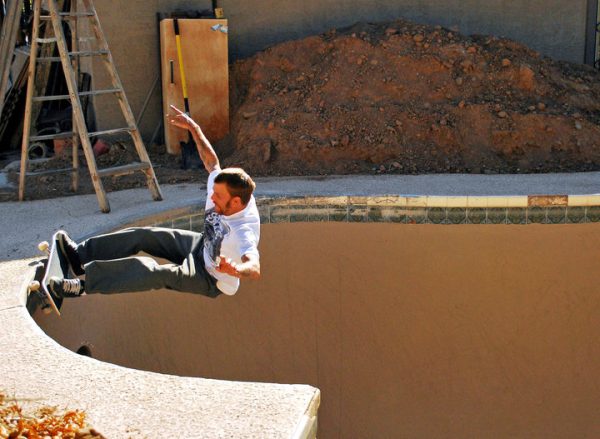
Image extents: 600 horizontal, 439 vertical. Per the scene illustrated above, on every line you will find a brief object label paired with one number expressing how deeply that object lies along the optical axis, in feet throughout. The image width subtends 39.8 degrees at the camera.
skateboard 15.08
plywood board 30.48
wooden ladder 23.26
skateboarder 15.57
